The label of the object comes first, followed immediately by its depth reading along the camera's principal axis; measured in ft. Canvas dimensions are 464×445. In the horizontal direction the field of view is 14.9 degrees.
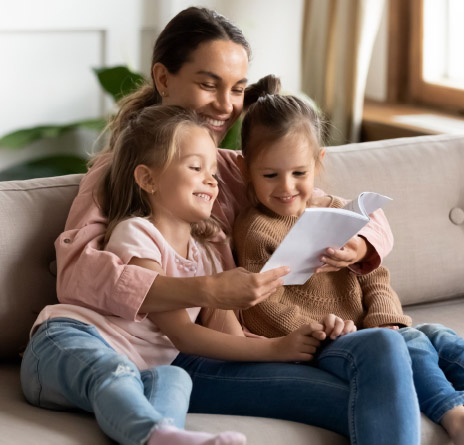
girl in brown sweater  8.70
